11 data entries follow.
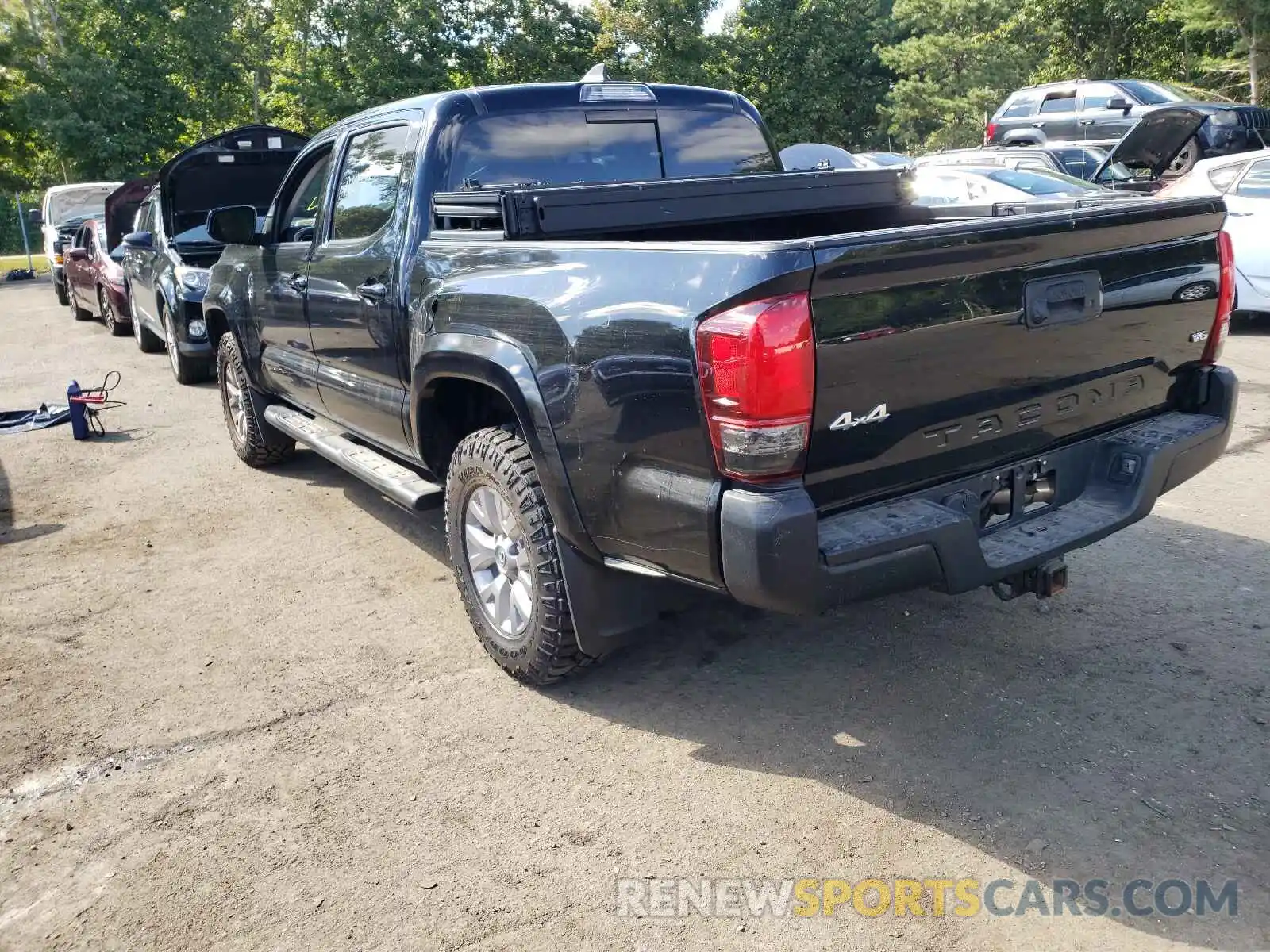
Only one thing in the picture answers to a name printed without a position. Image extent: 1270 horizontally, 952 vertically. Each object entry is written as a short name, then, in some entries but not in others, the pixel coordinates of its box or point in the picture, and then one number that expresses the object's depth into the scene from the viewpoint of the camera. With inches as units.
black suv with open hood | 394.6
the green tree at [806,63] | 1412.4
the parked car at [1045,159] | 498.0
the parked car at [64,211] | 759.7
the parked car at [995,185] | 433.1
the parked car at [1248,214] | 381.1
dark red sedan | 553.6
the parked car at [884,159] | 645.3
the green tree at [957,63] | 1225.4
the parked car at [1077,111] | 727.1
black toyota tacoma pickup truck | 110.3
